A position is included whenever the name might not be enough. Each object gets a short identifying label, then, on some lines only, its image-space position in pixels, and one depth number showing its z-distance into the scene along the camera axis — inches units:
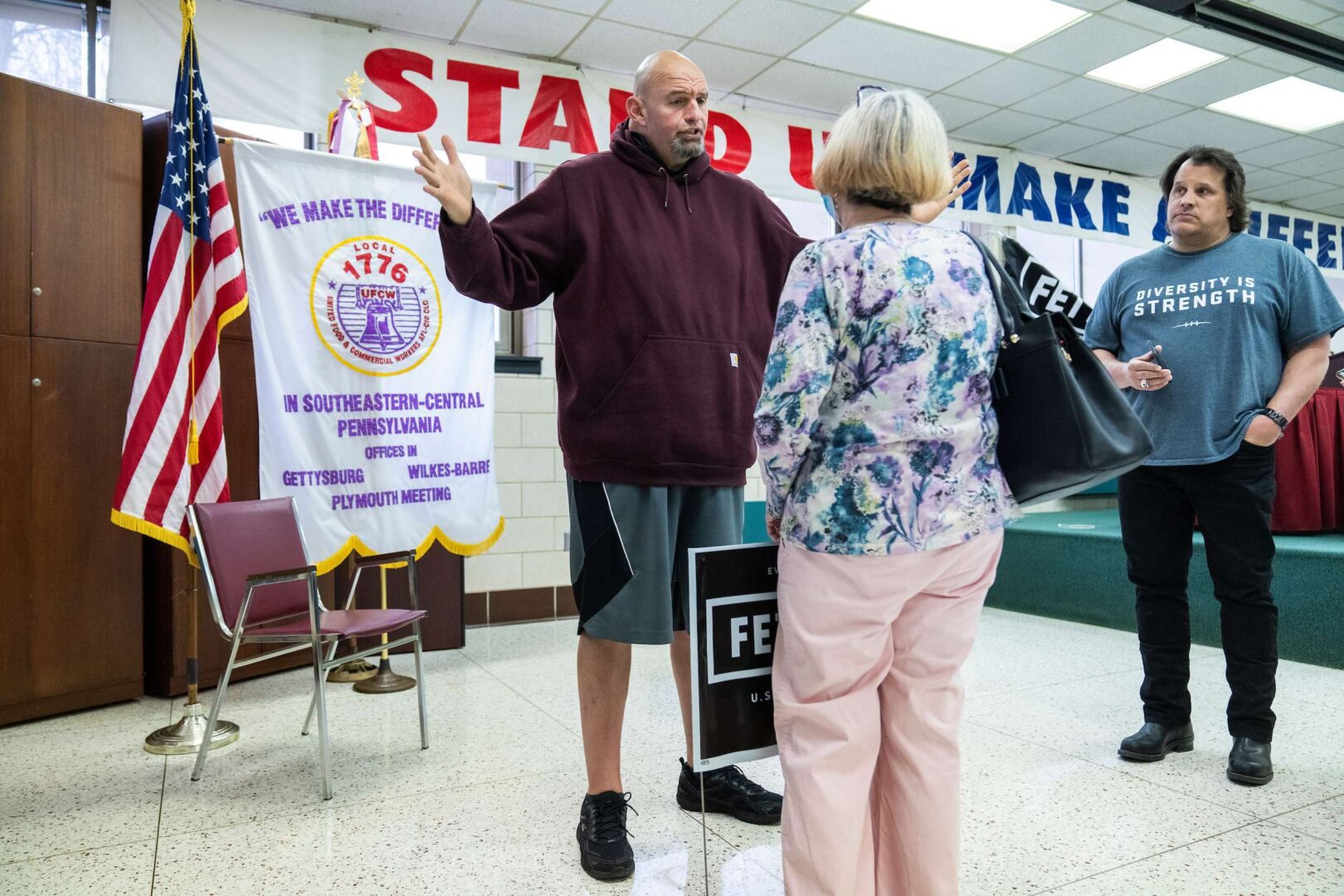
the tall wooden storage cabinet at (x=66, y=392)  108.5
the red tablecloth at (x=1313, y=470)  161.7
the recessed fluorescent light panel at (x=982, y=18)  168.9
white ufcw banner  122.0
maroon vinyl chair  88.4
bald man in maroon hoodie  66.5
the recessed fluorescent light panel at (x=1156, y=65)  187.8
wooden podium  119.4
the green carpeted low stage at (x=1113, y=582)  129.5
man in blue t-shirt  83.8
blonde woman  47.8
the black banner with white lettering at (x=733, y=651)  55.6
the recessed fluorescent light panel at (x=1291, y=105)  211.5
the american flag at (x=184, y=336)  106.2
